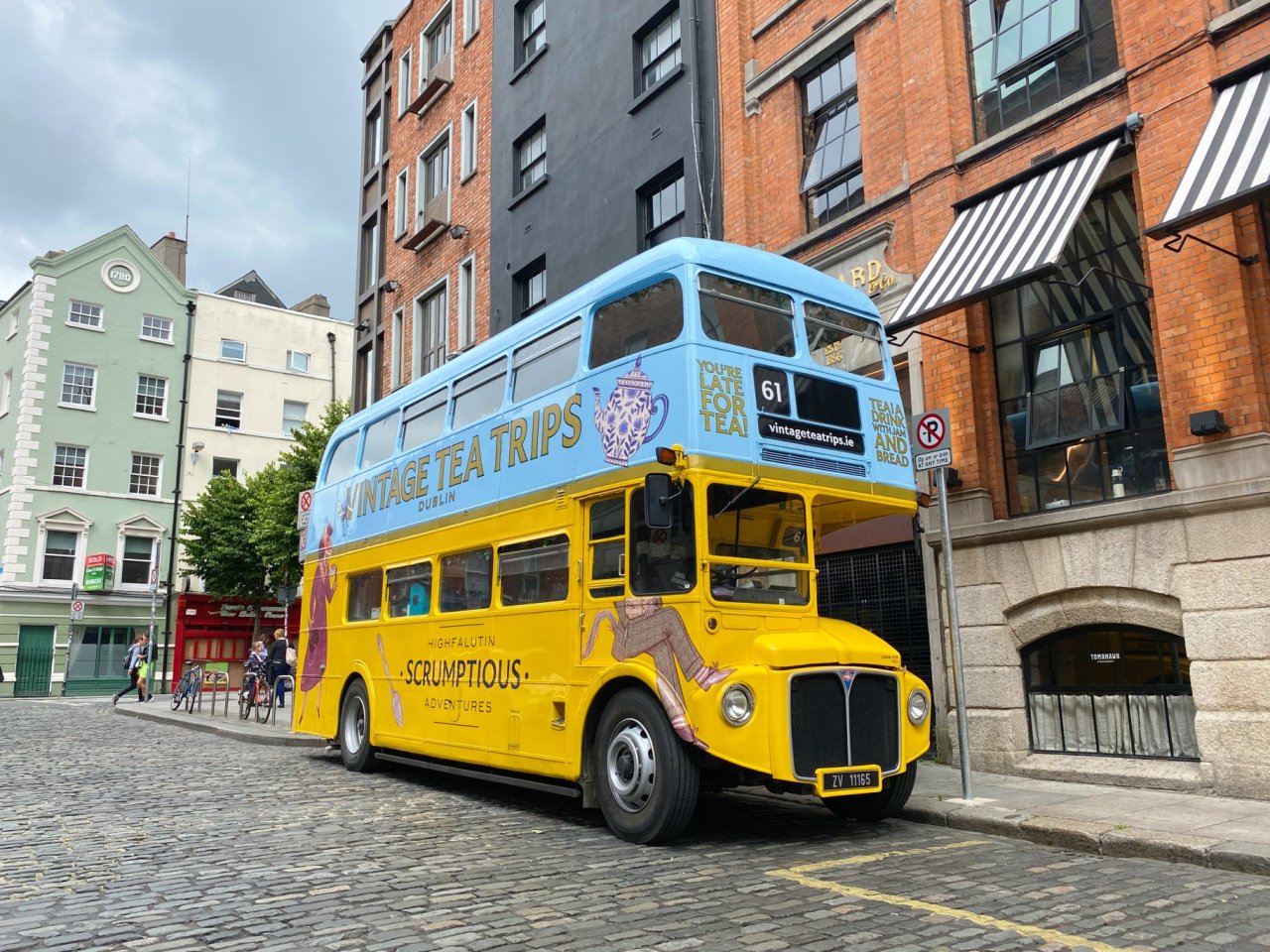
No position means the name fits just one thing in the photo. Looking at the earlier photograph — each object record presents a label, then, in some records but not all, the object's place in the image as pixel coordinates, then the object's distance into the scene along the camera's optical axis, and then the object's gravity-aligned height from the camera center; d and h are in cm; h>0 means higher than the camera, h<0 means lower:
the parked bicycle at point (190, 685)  2365 -57
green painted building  3466 +759
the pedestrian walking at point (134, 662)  2839 -1
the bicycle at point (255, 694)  1983 -69
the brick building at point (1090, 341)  877 +318
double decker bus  717 +91
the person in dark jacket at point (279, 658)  2111 +3
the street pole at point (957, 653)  853 -1
